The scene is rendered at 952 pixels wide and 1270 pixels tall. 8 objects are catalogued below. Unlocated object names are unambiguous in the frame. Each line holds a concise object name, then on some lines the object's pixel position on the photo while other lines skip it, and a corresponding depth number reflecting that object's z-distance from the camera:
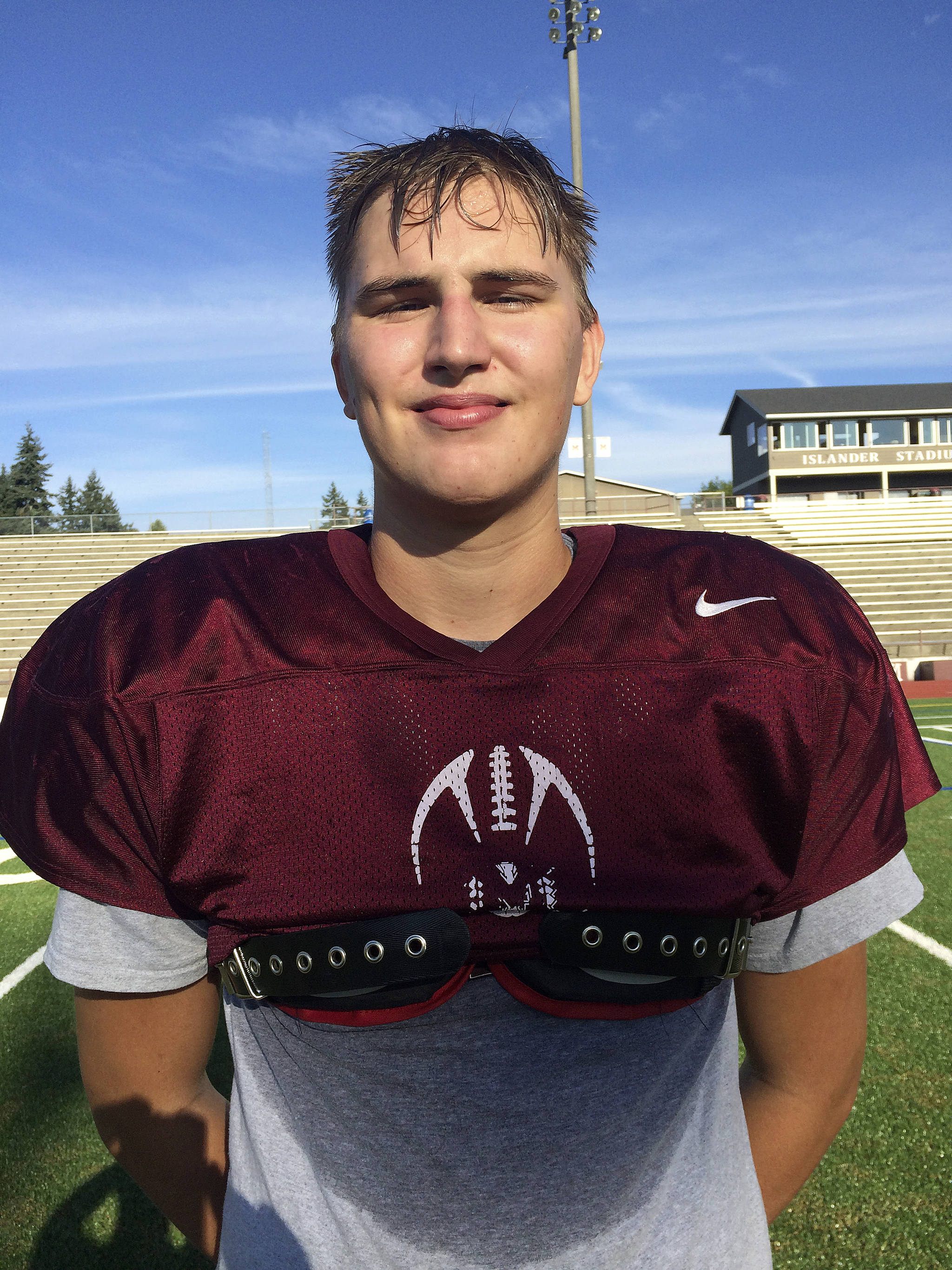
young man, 0.98
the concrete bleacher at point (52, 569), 17.03
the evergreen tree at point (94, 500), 52.34
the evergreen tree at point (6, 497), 43.78
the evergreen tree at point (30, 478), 45.28
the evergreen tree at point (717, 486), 66.12
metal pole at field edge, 15.39
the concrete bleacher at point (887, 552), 17.05
